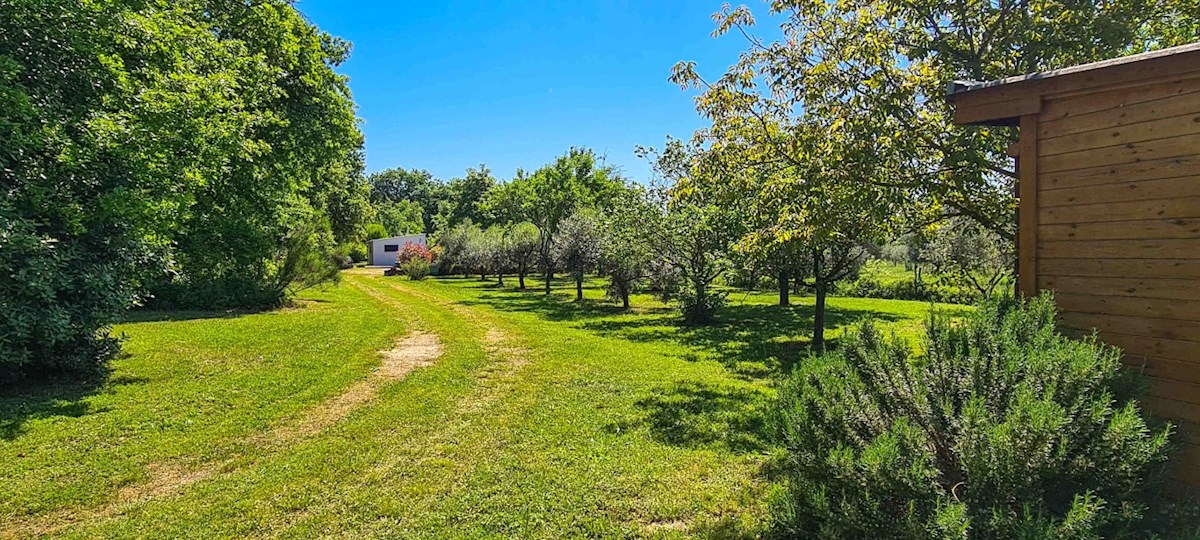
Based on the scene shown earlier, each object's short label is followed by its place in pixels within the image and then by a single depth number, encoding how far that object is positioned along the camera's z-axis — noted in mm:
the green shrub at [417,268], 33500
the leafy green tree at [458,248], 32312
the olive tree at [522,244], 26281
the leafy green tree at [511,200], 25391
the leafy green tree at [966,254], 8452
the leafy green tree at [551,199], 23781
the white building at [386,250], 50219
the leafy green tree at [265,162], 12164
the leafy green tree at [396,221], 69812
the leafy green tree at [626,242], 15367
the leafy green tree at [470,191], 55438
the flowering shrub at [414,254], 35781
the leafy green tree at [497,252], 28078
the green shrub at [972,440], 2244
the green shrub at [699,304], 14453
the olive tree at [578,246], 19984
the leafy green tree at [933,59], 5559
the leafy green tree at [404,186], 92688
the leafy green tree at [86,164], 5547
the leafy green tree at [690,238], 13055
